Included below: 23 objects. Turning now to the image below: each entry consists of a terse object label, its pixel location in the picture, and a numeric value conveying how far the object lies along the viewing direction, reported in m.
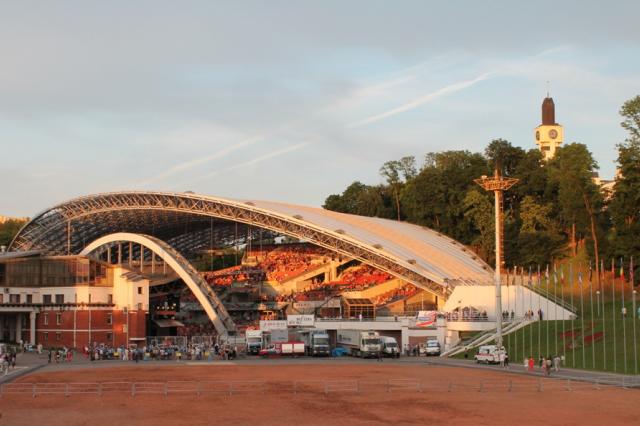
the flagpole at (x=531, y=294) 79.62
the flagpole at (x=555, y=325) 64.11
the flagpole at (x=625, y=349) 52.79
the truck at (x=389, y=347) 73.69
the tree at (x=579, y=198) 98.21
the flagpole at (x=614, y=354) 53.94
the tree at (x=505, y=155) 117.81
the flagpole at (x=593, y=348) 57.03
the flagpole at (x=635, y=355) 52.12
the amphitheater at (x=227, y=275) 89.44
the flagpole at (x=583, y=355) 57.54
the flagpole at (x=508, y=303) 76.14
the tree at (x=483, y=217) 111.06
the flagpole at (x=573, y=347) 59.28
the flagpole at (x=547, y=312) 77.35
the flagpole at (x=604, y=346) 55.84
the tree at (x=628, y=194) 83.56
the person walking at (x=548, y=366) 53.09
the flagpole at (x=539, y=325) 64.10
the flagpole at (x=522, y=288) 81.44
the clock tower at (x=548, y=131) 179.62
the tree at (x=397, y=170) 139.12
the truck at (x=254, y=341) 80.75
